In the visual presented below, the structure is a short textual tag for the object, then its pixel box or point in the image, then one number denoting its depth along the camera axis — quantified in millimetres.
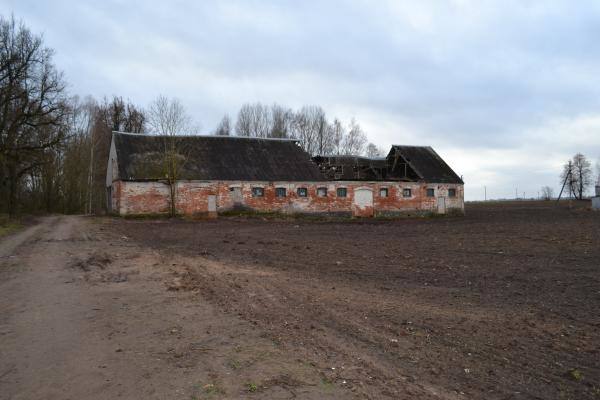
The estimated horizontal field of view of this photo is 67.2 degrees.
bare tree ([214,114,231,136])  60250
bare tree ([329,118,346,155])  60812
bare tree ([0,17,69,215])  25531
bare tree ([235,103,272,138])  58531
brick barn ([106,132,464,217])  31188
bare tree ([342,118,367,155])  61300
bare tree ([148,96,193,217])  30875
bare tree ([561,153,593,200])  77562
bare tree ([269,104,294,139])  58656
